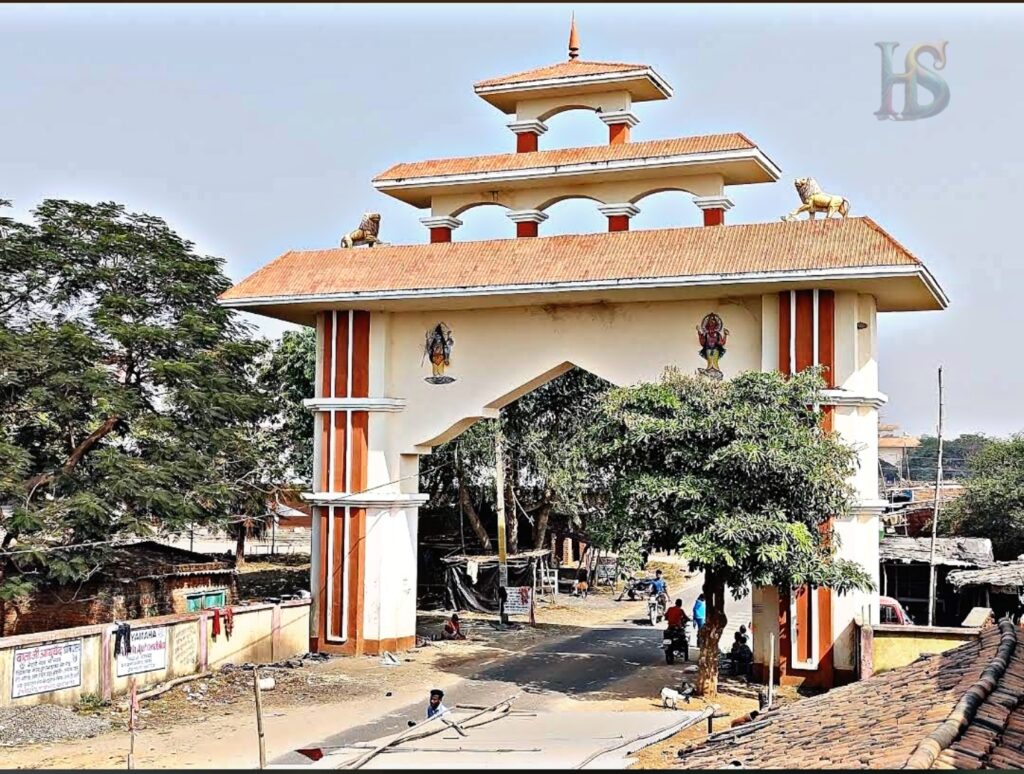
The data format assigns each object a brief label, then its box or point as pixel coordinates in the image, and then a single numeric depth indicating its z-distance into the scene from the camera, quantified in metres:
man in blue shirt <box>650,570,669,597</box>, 23.81
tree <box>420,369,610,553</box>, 25.28
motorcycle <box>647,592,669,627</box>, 23.50
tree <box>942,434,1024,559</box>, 31.11
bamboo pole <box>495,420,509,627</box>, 23.33
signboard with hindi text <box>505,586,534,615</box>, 23.34
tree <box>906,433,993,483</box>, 78.17
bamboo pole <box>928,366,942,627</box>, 19.94
